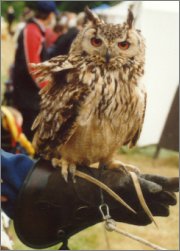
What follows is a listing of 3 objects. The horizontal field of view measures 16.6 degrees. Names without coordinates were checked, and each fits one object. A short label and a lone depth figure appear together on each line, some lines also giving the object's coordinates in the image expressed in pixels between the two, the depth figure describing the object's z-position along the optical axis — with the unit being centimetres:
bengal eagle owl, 124
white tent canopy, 382
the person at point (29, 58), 248
